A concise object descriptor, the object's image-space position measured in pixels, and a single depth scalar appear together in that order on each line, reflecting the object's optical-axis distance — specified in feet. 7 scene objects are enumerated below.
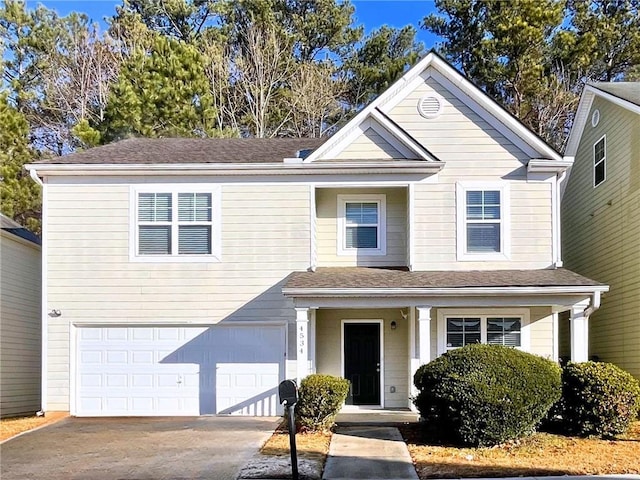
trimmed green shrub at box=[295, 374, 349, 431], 37.04
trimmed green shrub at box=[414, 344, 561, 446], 32.96
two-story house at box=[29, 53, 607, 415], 46.78
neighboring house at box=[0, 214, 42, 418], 49.11
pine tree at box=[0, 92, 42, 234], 71.56
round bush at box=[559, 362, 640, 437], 35.45
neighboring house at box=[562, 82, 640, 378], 47.65
